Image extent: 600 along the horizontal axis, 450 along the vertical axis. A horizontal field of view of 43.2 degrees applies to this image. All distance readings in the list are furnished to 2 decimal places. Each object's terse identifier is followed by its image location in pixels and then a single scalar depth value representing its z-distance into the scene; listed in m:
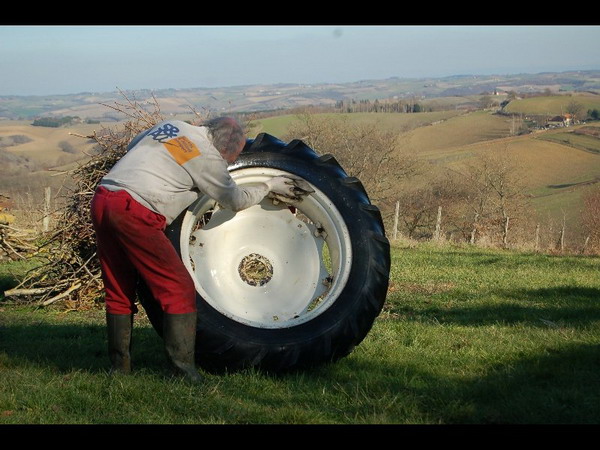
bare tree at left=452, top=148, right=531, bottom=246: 42.66
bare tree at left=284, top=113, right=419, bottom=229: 41.50
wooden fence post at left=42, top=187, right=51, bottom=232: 12.41
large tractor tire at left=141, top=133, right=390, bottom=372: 5.69
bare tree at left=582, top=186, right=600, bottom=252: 35.69
